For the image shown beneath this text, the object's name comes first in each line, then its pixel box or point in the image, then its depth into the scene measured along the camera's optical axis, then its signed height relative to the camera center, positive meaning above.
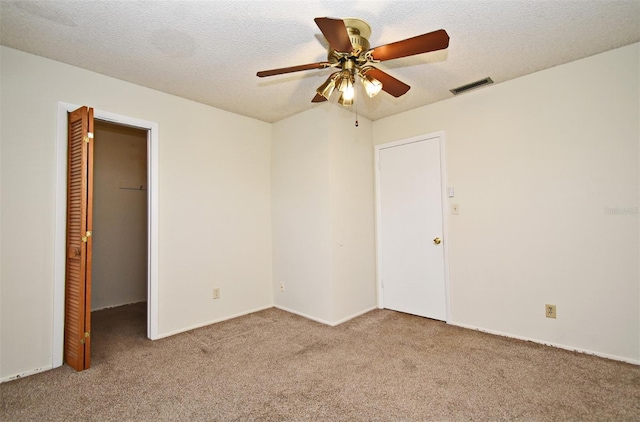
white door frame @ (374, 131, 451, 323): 3.37 +0.20
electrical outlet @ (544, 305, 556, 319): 2.72 -0.81
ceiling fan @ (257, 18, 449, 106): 1.59 +0.94
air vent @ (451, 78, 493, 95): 2.97 +1.27
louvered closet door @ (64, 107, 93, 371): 2.41 -0.15
